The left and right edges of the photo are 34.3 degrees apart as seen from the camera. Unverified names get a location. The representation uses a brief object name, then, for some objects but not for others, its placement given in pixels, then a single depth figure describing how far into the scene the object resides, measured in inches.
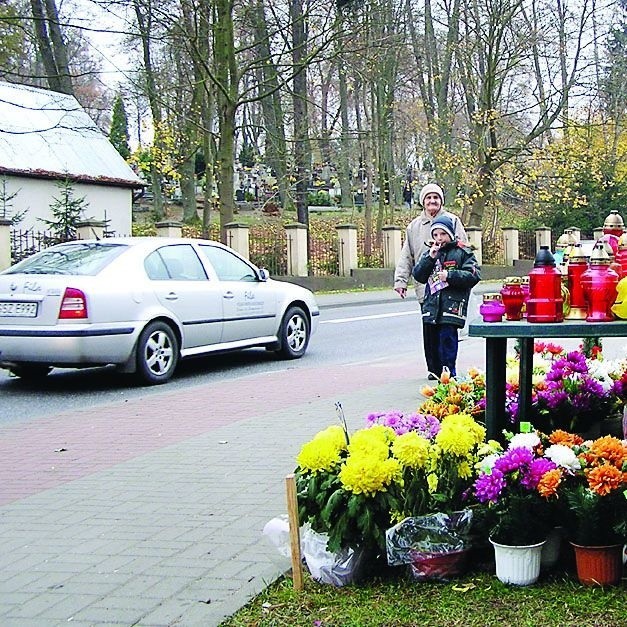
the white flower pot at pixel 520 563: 160.9
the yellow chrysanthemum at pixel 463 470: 172.1
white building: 1481.3
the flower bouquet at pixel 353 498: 167.2
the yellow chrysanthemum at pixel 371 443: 171.3
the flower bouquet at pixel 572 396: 222.2
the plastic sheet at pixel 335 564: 167.9
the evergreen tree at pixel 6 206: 1252.7
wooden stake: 165.8
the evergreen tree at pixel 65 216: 1129.4
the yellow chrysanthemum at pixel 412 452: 171.2
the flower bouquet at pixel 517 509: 161.3
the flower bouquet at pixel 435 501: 165.8
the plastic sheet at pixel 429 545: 165.5
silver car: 409.4
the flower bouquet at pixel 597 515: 158.4
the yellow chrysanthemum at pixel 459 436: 171.3
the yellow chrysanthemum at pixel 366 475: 167.6
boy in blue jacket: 343.6
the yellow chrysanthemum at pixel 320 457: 175.9
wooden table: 167.3
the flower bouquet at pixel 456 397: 218.7
